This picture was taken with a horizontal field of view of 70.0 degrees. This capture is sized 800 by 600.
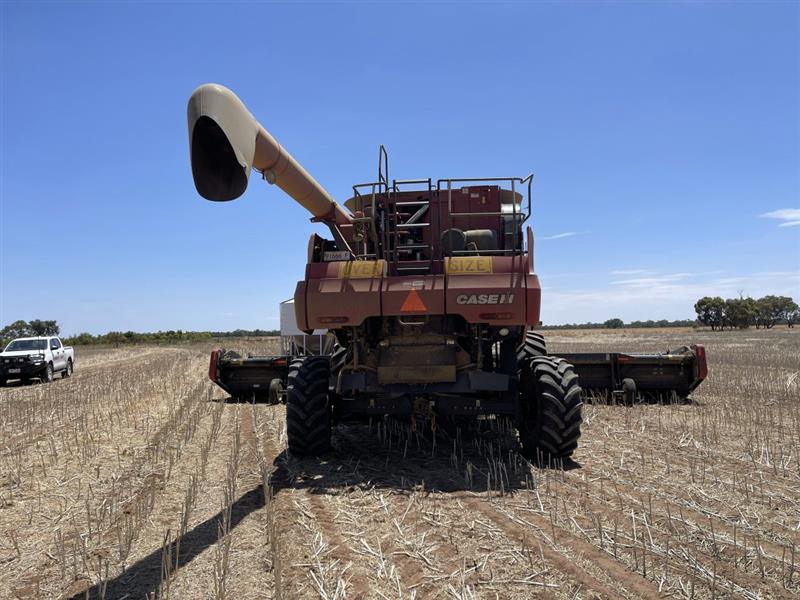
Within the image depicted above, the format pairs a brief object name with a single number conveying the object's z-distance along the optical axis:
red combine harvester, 5.74
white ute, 17.44
